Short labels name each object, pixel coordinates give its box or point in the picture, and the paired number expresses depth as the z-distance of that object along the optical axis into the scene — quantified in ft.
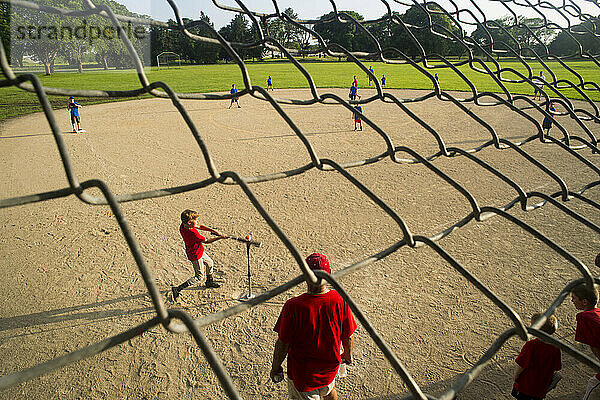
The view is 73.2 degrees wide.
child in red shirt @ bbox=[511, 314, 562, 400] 8.11
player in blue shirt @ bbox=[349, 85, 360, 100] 50.31
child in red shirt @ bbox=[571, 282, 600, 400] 7.47
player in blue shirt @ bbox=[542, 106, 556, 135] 34.72
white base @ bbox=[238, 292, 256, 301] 13.82
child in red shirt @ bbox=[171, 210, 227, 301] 14.01
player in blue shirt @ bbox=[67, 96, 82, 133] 41.42
